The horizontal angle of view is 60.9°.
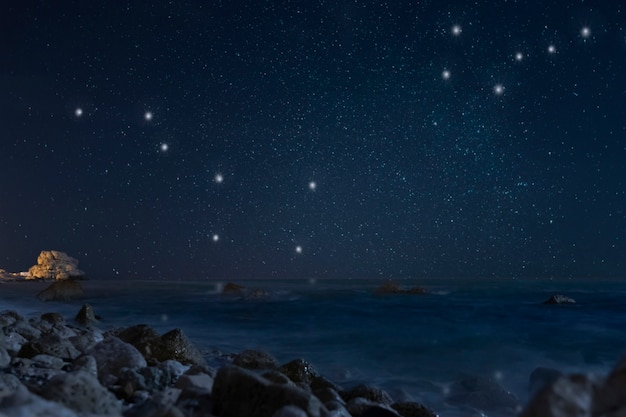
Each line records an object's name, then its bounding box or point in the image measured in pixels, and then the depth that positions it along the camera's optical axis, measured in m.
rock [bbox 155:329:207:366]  6.86
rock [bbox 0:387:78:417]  2.46
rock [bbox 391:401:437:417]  5.19
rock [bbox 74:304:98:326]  13.59
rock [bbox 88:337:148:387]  4.64
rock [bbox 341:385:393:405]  5.31
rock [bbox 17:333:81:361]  5.41
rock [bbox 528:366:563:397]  7.66
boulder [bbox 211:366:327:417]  3.19
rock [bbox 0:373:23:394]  3.14
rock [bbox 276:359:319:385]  6.34
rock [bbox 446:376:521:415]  6.32
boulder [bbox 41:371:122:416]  2.90
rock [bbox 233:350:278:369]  7.47
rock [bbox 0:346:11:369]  4.62
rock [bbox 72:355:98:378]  4.41
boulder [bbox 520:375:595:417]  2.25
